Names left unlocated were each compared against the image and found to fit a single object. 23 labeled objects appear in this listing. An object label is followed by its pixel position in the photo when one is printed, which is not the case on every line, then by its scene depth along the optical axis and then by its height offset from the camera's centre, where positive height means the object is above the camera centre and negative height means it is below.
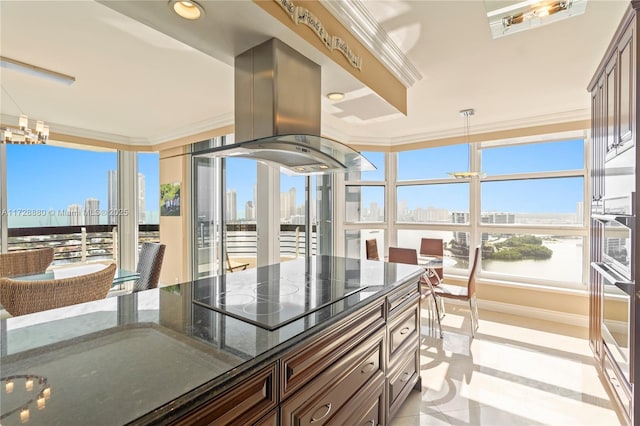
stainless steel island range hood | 1.56 +0.56
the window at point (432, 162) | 4.64 +0.77
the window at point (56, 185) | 4.12 +0.41
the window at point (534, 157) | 3.90 +0.71
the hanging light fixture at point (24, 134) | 2.75 +0.72
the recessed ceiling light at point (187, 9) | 1.29 +0.87
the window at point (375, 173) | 5.09 +0.64
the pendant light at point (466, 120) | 3.71 +1.18
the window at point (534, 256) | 3.90 -0.59
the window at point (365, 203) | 5.05 +0.15
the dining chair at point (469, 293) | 3.35 -0.91
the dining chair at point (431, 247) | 4.48 -0.51
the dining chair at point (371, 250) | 4.13 -0.50
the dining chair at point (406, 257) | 3.56 -0.53
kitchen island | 0.76 -0.43
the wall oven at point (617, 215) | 1.78 -0.02
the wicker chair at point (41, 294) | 1.76 -0.46
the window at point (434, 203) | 4.62 +0.14
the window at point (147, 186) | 5.32 +0.46
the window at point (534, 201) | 3.88 +0.13
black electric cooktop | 1.32 -0.42
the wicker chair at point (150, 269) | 3.08 -0.56
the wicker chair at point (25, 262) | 2.94 -0.48
